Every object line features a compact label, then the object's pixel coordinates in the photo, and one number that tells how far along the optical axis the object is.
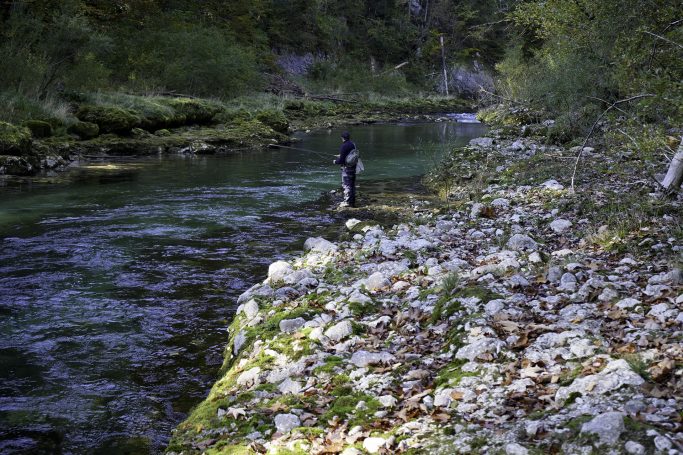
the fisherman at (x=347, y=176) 13.97
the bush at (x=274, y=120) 31.70
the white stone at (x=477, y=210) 10.53
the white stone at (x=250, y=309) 6.73
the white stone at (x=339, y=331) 5.45
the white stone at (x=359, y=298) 6.19
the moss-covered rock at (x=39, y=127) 20.08
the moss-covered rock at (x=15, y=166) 17.08
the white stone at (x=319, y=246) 8.96
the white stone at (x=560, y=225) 8.58
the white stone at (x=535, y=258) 6.72
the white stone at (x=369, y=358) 4.84
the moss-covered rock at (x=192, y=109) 27.91
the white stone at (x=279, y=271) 7.78
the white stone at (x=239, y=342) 6.01
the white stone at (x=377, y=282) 6.70
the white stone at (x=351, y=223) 11.45
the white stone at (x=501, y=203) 11.18
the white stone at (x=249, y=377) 5.06
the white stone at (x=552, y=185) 11.56
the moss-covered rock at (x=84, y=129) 22.22
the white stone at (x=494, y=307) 5.14
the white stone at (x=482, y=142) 20.14
